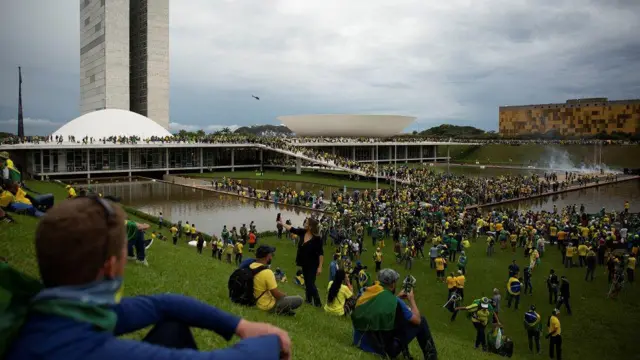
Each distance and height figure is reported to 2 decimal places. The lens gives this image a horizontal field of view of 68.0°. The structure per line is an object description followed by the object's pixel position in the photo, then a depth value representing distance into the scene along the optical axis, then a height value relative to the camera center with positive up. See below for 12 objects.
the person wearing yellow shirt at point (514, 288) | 11.59 -3.11
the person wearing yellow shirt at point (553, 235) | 17.95 -2.79
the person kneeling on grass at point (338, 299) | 6.89 -2.09
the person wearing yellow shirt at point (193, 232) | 17.66 -2.77
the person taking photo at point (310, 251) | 6.77 -1.32
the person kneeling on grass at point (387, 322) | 4.80 -1.67
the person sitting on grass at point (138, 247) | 7.77 -1.55
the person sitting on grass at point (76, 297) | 1.42 -0.44
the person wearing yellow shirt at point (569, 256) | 15.03 -3.00
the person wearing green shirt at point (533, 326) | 9.38 -3.29
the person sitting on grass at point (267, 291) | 5.28 -1.49
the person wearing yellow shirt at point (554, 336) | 9.16 -3.40
